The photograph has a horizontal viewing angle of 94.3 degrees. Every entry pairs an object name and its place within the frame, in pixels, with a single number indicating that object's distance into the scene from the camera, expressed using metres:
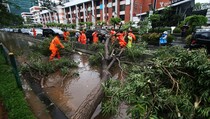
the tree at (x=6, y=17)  5.87
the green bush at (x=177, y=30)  11.51
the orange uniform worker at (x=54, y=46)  4.95
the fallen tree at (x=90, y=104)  1.84
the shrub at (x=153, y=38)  7.52
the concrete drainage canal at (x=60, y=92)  2.30
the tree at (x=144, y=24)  6.33
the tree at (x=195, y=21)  9.16
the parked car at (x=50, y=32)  12.25
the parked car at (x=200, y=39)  4.82
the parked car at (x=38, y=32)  15.63
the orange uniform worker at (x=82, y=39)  7.56
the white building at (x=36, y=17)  59.41
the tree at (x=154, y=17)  11.47
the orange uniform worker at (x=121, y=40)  5.53
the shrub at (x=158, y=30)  12.09
